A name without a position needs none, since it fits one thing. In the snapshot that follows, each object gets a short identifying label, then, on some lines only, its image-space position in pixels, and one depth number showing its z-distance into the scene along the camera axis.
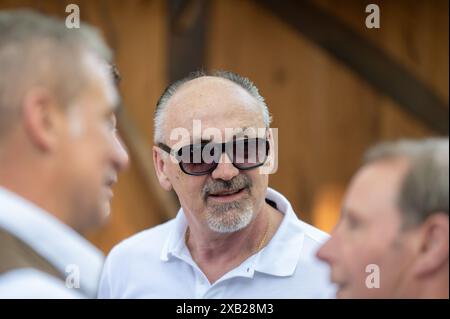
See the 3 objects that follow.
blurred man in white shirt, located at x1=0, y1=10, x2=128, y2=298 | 1.61
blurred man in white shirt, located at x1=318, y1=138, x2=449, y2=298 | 1.69
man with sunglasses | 1.76
